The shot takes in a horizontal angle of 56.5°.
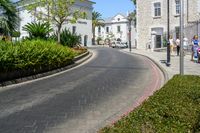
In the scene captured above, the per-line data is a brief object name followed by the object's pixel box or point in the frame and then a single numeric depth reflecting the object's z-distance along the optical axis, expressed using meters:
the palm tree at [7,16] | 9.86
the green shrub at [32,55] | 7.71
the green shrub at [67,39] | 16.29
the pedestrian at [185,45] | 16.22
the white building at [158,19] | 21.77
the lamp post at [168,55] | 10.47
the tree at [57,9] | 17.23
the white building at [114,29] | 47.27
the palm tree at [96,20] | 47.29
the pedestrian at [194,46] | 11.76
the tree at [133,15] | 34.58
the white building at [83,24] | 31.00
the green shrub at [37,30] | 12.90
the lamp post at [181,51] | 7.53
